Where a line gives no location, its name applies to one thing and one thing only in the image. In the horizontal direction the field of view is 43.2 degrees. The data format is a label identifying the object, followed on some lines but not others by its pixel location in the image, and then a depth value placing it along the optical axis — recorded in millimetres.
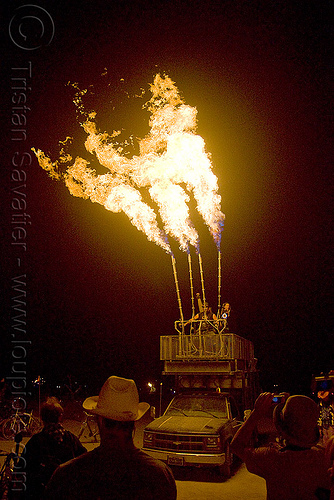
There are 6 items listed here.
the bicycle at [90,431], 13432
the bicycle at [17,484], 3939
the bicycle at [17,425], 13883
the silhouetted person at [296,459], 2750
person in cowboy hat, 2309
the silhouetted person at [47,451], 3715
